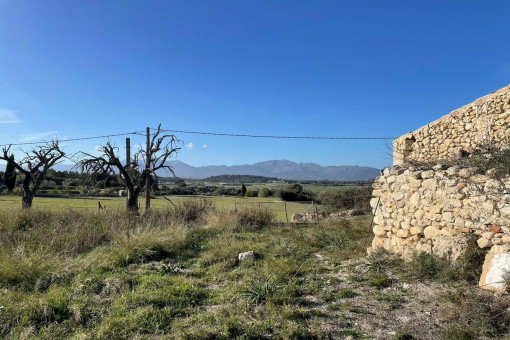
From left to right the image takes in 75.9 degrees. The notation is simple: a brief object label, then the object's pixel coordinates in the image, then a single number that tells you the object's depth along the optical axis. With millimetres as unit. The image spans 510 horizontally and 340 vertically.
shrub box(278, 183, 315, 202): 37906
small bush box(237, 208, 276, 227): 14125
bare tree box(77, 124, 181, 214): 14867
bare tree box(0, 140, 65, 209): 17067
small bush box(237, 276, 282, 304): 5109
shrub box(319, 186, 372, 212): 20109
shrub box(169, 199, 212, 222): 14350
